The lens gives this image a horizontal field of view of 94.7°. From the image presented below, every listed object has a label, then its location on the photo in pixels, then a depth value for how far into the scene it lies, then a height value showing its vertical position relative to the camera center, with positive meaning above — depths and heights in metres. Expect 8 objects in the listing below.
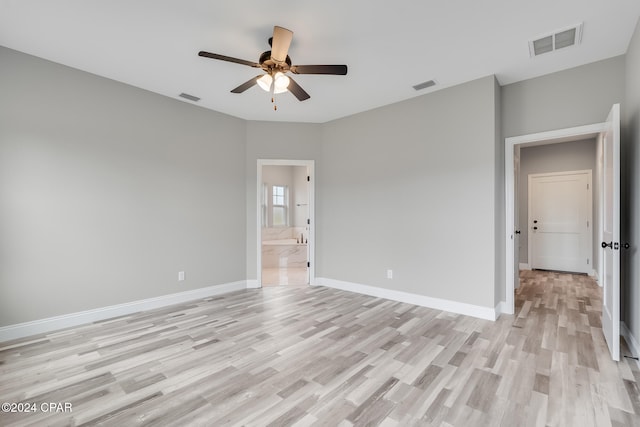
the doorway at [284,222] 7.32 -0.18
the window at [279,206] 8.33 +0.27
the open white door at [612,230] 2.50 -0.12
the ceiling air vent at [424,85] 3.69 +1.68
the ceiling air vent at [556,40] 2.64 +1.67
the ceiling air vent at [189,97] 4.04 +1.66
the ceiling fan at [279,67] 2.38 +1.32
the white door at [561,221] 6.13 -0.10
